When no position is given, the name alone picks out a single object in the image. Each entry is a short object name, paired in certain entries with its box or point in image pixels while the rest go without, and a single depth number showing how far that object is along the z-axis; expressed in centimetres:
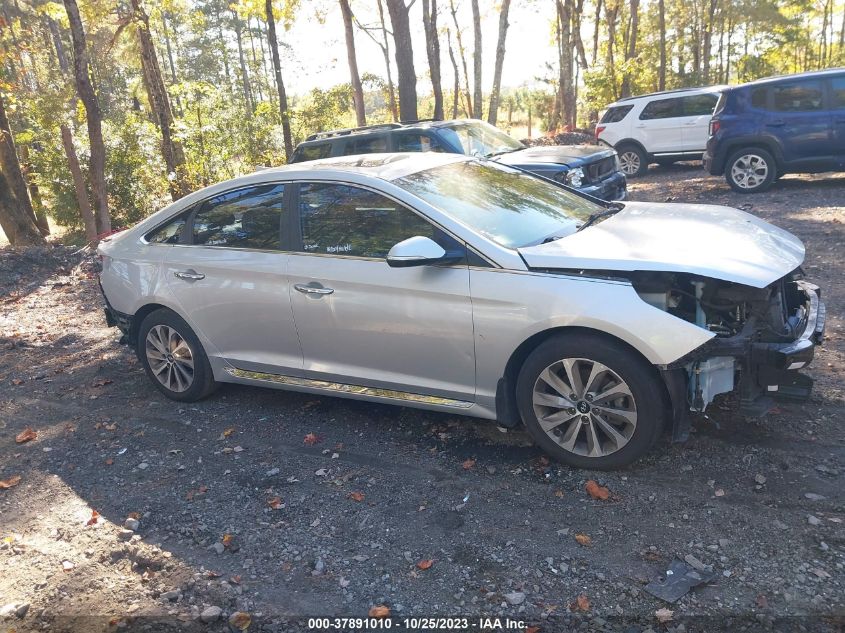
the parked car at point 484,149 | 952
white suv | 1495
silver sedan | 357
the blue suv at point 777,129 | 1094
